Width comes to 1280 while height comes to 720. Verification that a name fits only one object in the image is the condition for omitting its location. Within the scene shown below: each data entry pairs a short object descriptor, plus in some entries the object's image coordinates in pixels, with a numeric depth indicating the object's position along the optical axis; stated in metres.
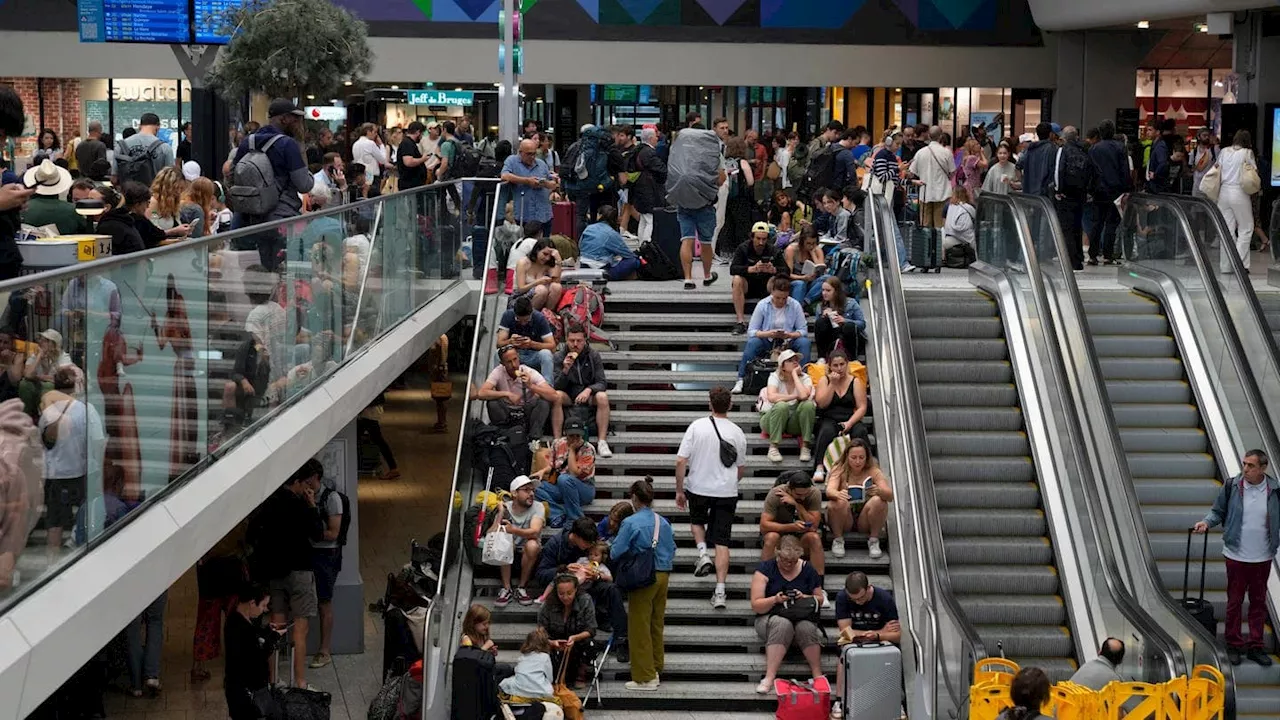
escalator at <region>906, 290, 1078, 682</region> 13.54
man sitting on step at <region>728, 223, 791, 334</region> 17.59
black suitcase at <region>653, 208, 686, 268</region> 19.84
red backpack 16.66
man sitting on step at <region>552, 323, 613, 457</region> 15.72
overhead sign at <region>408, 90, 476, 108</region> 33.09
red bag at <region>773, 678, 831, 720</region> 12.65
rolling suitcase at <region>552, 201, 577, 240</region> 20.73
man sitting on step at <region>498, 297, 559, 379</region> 15.73
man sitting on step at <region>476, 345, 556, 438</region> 15.12
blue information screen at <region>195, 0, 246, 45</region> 20.88
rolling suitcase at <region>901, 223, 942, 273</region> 19.41
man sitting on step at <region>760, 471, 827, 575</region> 13.68
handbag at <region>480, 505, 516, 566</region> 13.73
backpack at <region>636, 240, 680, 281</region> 19.36
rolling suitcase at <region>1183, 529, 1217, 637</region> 12.49
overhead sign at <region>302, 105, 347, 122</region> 29.97
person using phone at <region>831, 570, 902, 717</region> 12.98
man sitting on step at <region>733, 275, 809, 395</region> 16.17
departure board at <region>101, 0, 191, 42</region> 21.22
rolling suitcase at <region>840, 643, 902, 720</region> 12.42
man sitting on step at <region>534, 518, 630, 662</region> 13.39
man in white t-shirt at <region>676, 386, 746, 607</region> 14.11
